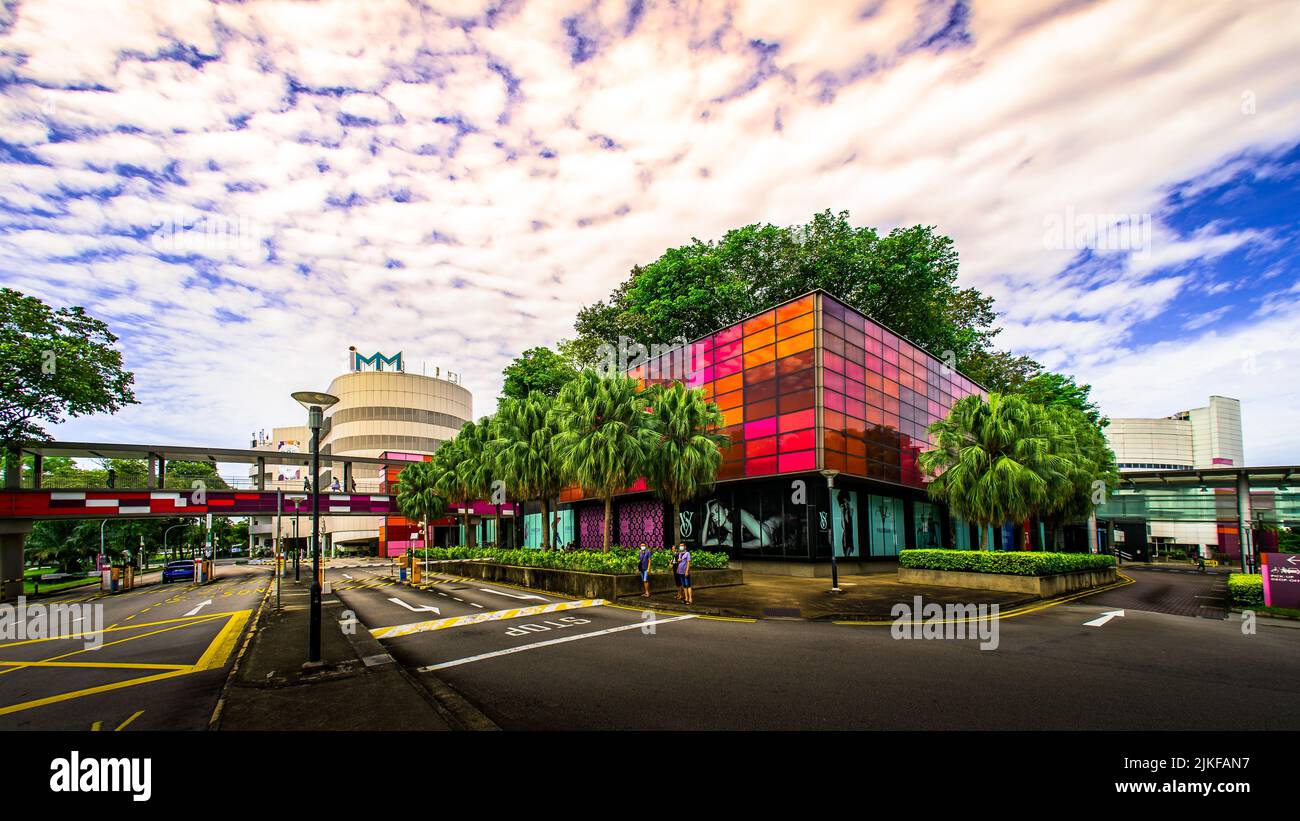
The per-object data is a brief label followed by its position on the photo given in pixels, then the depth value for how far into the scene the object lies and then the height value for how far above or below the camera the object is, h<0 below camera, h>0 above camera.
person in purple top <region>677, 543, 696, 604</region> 17.53 -3.32
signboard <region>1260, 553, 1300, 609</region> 16.67 -3.83
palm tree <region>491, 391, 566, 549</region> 28.81 +0.70
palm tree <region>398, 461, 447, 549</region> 46.97 -2.15
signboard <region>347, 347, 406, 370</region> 99.38 +19.40
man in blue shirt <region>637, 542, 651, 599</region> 18.39 -3.27
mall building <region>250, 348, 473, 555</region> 95.19 +8.71
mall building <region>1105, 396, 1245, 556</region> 145.75 +3.91
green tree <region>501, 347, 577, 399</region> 47.03 +7.97
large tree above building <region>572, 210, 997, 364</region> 42.53 +14.27
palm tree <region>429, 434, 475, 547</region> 41.00 -0.23
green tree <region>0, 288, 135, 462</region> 25.28 +5.19
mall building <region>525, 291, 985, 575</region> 28.00 +1.19
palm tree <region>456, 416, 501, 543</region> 34.84 +0.49
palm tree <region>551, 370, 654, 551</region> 22.86 +1.38
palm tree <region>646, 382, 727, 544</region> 23.33 +0.67
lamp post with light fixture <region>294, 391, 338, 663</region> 9.65 -0.16
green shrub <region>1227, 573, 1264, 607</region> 18.59 -4.60
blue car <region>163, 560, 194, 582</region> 41.66 -7.09
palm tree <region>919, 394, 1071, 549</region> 23.30 -0.18
